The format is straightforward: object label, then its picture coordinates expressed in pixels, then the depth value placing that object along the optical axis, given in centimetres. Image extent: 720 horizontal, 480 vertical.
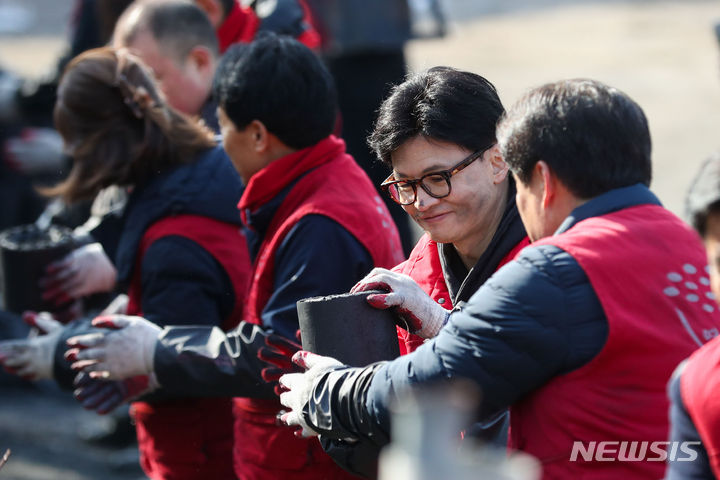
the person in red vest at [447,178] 468
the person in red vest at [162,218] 610
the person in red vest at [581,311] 356
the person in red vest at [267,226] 552
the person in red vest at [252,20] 948
